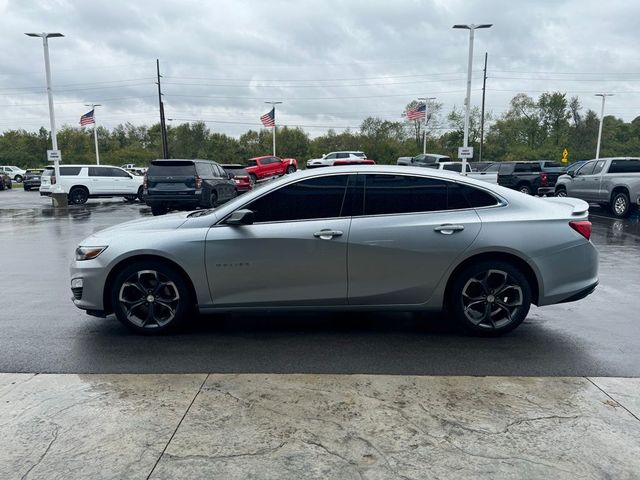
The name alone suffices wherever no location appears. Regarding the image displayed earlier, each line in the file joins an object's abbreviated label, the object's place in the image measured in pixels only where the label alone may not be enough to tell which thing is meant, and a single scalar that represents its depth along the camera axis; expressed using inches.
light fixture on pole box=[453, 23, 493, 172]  912.9
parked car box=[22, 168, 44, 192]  1433.3
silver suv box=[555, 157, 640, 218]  596.1
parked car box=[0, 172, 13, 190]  1452.4
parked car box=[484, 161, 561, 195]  911.7
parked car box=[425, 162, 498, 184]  847.1
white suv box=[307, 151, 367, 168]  1572.3
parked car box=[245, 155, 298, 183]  1360.7
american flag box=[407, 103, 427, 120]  1443.2
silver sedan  181.5
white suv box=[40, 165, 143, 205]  872.9
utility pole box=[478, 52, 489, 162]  2115.2
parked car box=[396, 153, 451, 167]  1486.7
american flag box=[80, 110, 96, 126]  1464.1
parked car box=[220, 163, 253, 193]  948.6
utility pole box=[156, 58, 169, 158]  1694.1
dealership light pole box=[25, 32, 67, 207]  821.9
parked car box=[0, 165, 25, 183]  2058.3
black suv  597.3
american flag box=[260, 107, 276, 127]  1642.5
